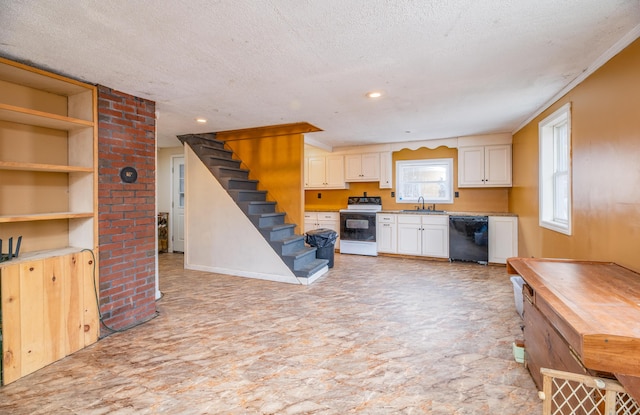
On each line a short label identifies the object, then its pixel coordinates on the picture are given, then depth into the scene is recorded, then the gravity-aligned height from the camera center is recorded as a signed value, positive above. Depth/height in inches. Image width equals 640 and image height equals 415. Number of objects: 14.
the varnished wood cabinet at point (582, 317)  40.1 -18.6
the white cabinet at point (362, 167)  241.4 +32.3
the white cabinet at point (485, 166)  199.8 +27.4
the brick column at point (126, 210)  105.0 -1.2
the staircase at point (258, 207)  169.2 -1.0
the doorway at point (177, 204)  253.0 +2.1
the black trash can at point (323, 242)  192.1 -24.7
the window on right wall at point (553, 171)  128.4 +15.4
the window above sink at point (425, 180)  230.8 +19.9
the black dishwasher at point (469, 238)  197.6 -24.3
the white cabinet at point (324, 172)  255.6 +30.1
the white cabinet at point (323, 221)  248.8 -13.9
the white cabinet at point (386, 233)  228.1 -23.0
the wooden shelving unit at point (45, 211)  81.6 -1.3
